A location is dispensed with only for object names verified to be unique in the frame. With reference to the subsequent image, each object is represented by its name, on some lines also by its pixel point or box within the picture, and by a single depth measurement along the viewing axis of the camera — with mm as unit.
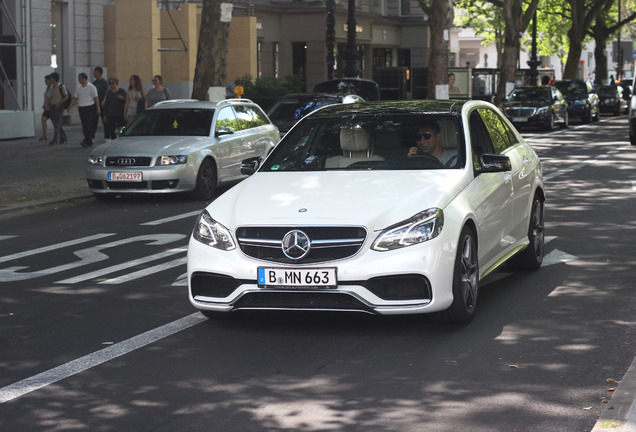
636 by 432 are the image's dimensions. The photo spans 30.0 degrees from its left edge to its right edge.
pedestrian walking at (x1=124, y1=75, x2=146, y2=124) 25453
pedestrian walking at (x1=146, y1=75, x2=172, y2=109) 24891
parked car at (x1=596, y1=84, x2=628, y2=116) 52938
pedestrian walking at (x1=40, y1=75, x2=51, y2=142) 27453
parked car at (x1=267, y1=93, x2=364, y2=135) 22031
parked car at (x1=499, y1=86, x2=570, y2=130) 35969
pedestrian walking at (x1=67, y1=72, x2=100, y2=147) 26859
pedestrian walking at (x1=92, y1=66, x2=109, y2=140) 30062
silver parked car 16453
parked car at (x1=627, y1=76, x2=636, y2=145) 27703
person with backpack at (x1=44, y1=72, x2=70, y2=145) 27344
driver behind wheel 8641
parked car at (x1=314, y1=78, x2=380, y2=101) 33750
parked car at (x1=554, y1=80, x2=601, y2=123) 42500
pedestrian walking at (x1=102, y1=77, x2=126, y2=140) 25891
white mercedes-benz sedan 7328
